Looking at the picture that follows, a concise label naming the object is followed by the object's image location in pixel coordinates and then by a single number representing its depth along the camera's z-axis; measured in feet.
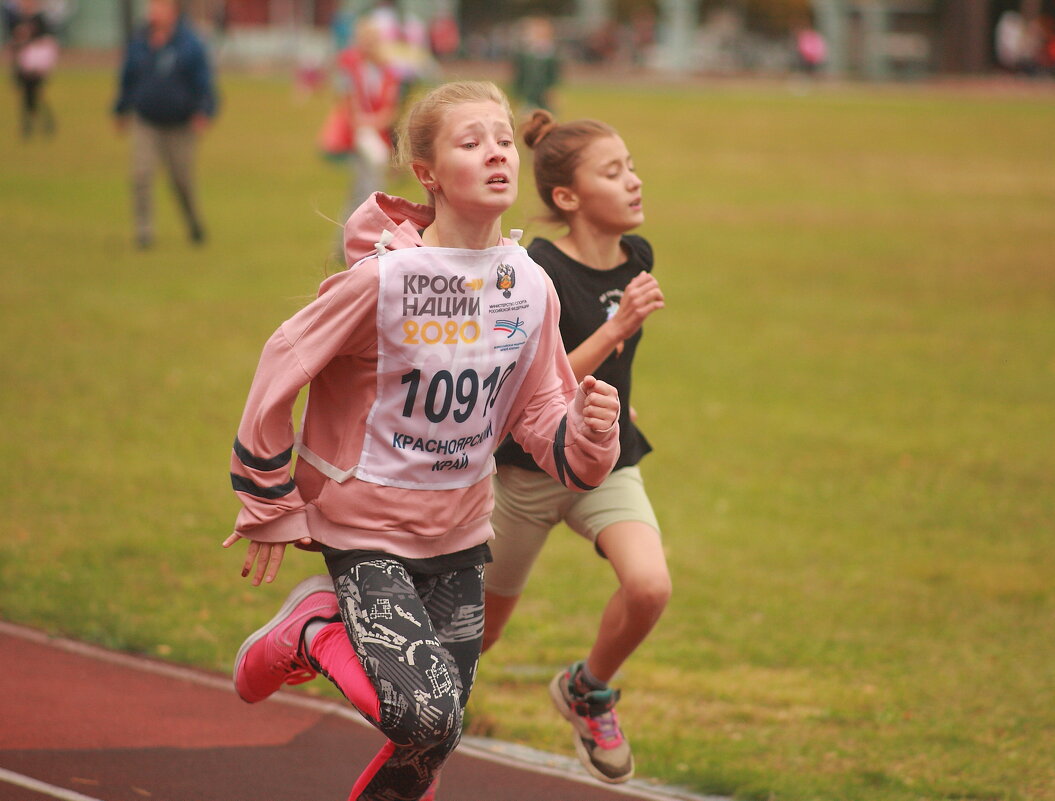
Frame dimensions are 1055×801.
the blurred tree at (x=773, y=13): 197.60
